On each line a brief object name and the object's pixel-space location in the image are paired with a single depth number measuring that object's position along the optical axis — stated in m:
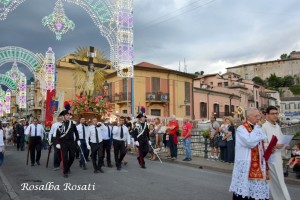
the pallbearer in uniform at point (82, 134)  12.70
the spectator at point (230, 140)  12.20
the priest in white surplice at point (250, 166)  5.09
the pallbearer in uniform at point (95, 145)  11.17
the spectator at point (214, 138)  13.41
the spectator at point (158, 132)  16.66
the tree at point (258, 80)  98.12
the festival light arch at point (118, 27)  21.36
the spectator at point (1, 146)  11.85
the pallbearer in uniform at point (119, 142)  11.91
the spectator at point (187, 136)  13.80
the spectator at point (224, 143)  12.55
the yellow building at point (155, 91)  40.69
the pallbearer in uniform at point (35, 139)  13.29
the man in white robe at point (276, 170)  5.82
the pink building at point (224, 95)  47.09
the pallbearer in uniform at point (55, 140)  11.33
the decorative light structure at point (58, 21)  21.31
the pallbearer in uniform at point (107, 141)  12.78
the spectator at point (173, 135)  14.26
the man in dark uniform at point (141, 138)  12.26
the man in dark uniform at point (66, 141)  10.34
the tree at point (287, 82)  98.56
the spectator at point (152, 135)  17.31
